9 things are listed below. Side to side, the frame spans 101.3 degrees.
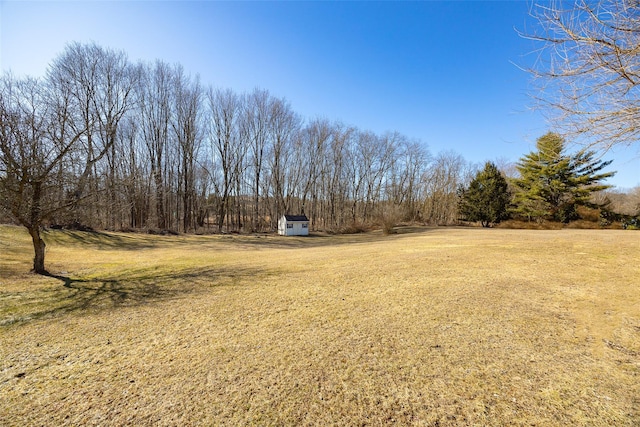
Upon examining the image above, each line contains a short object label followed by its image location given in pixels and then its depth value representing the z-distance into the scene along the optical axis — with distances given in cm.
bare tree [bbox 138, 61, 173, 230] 2616
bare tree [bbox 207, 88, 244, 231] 2922
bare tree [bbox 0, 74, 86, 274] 641
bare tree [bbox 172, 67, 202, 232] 2702
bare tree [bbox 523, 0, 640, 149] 267
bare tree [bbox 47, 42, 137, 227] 2052
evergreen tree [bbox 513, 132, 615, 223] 2450
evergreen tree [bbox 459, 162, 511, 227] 2925
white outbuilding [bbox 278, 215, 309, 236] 2751
